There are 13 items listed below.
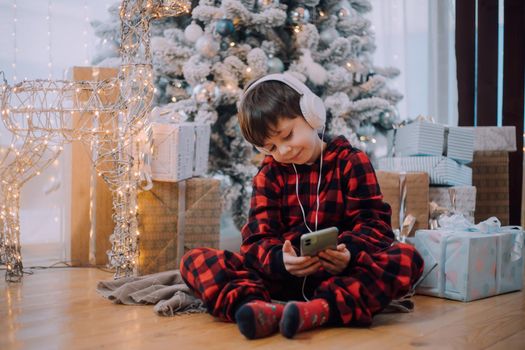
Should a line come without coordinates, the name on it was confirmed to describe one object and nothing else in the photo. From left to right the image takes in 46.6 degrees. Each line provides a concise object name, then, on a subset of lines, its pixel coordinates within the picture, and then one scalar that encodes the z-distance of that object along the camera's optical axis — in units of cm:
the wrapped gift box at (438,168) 238
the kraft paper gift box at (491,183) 272
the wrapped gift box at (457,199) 235
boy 142
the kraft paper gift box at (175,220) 212
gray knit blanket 159
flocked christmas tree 269
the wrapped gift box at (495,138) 268
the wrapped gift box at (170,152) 210
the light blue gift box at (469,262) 175
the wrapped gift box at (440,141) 245
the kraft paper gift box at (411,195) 230
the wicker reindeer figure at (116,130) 194
